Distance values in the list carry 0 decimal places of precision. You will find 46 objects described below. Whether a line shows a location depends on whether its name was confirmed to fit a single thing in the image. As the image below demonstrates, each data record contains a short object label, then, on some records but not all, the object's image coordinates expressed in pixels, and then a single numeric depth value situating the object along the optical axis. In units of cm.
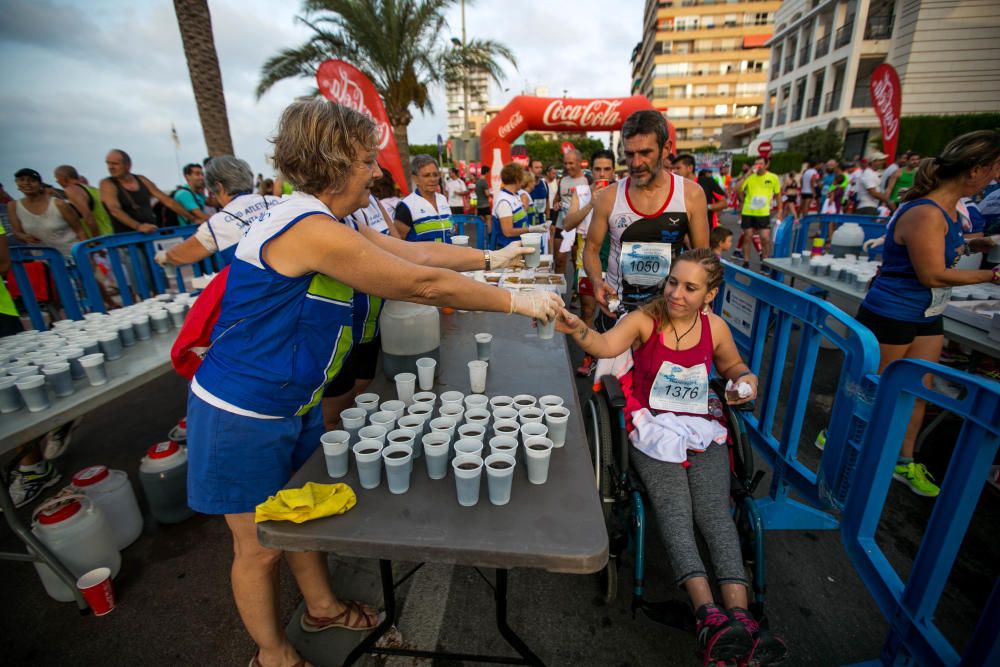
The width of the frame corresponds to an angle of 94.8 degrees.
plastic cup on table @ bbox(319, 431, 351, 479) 153
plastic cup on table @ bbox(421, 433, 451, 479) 154
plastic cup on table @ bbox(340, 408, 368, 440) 176
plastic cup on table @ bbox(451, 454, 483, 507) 141
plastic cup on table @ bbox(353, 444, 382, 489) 149
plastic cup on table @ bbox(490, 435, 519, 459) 164
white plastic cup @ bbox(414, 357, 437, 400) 217
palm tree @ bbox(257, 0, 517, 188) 1313
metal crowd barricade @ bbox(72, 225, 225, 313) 414
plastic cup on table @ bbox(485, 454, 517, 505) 141
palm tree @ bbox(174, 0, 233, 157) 627
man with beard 302
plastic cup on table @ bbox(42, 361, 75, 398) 231
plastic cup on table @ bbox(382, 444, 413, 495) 146
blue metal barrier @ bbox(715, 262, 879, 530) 190
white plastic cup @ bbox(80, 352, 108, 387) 246
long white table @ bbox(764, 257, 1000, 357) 287
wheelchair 195
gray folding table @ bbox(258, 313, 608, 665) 125
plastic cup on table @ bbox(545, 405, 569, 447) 173
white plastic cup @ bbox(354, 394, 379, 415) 194
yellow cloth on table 134
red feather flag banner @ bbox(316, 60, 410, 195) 607
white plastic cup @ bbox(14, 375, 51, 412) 216
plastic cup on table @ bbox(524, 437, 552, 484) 151
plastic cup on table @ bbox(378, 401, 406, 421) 189
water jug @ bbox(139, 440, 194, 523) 291
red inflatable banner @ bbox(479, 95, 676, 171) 1182
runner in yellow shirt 898
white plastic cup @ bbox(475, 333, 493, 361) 253
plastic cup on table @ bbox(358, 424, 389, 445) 167
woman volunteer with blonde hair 143
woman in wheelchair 173
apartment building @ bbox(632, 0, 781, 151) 5878
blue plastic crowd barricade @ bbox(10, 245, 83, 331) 381
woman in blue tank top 259
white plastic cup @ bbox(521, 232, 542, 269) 263
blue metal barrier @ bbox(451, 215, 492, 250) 841
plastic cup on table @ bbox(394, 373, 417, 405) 211
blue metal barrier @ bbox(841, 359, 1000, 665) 130
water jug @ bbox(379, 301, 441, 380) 232
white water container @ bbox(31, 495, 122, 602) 237
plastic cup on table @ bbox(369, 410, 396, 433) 174
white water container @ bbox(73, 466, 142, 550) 269
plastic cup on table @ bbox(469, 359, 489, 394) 216
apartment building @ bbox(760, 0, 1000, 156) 2280
